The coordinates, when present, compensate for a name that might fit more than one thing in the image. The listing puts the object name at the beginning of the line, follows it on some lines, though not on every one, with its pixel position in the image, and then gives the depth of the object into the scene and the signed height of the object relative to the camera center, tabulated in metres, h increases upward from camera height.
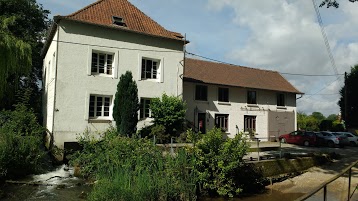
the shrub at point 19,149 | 12.72 -1.09
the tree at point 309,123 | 44.33 +0.69
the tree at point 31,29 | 27.91 +8.66
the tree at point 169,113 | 20.91 +0.80
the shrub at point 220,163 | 12.36 -1.39
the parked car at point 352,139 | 34.03 -1.03
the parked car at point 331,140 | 31.08 -1.07
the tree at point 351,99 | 43.23 +4.05
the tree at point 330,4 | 14.05 +5.38
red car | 30.38 -0.92
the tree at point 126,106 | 19.14 +1.11
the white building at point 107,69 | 19.08 +3.70
